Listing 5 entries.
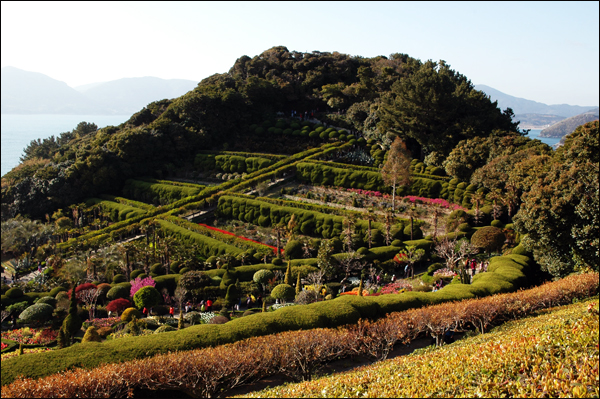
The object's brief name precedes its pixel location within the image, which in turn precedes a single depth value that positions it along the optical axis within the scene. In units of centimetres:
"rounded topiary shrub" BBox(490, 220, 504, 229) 3152
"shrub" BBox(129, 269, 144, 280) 2938
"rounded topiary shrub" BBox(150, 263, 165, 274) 2975
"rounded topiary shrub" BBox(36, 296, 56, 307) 2481
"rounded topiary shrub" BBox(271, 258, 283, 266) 2852
